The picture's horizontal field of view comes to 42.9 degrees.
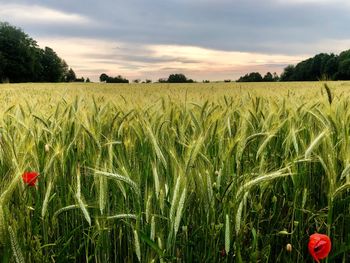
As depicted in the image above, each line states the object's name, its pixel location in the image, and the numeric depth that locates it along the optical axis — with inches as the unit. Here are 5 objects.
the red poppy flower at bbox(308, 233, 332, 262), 50.2
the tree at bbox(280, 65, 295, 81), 2978.3
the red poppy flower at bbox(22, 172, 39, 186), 56.2
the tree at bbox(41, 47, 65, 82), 2596.0
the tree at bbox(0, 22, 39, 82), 2112.5
